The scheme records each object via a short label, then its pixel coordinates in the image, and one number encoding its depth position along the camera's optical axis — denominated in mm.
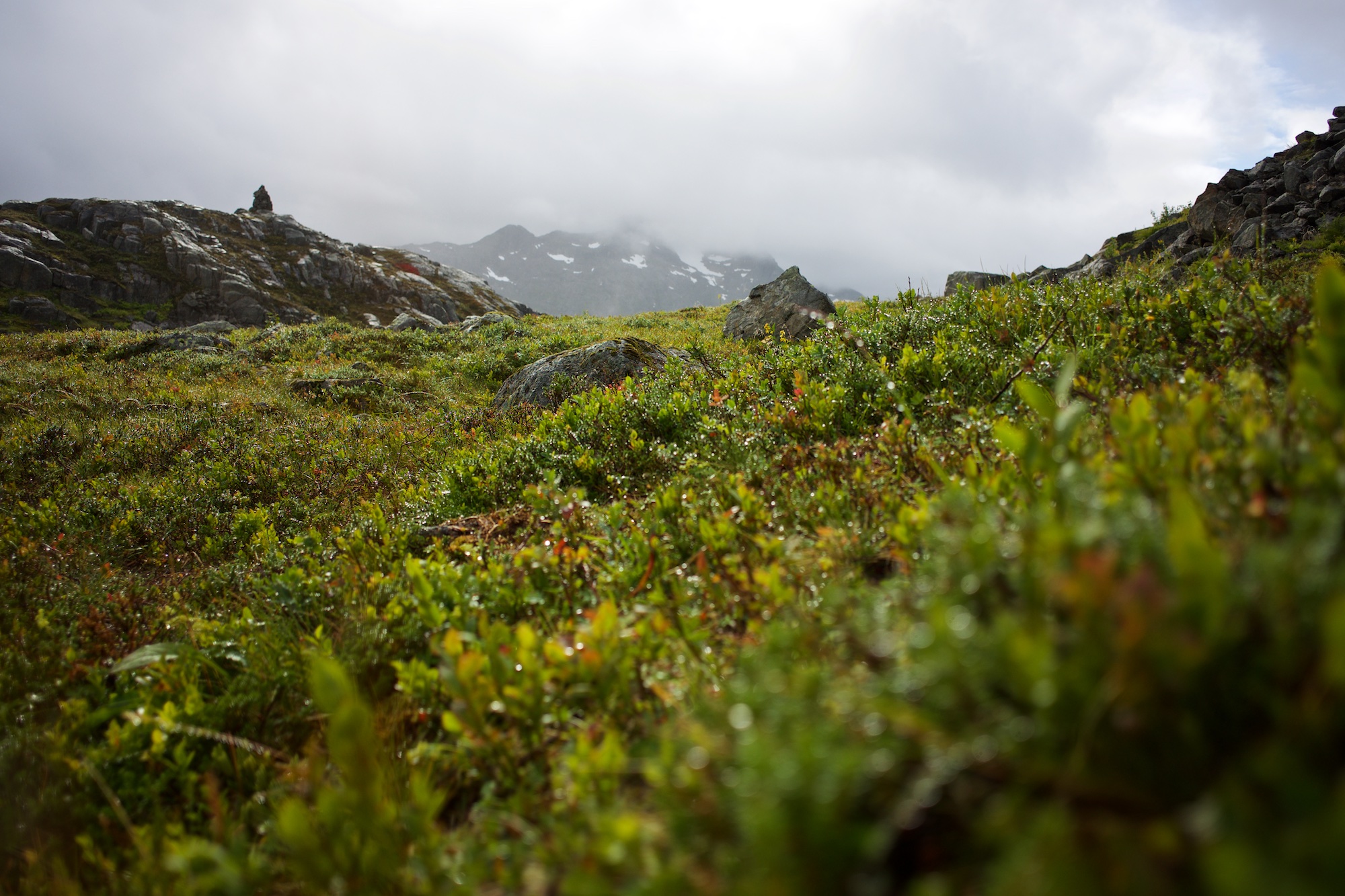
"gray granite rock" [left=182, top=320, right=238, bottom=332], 25923
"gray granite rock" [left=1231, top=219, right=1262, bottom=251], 12969
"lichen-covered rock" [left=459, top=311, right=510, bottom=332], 24625
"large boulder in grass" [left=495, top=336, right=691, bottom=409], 10055
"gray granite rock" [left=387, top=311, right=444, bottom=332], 29650
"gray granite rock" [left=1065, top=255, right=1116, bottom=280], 15132
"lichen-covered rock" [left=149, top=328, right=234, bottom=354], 18234
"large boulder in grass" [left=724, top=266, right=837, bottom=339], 15969
